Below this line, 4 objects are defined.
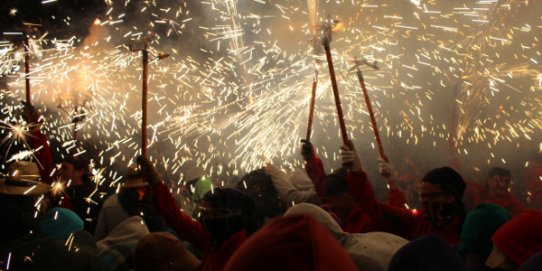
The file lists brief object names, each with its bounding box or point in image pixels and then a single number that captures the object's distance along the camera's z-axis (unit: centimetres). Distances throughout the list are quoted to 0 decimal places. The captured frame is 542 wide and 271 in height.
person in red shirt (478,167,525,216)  565
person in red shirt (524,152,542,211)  663
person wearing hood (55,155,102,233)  495
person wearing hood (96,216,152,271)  348
